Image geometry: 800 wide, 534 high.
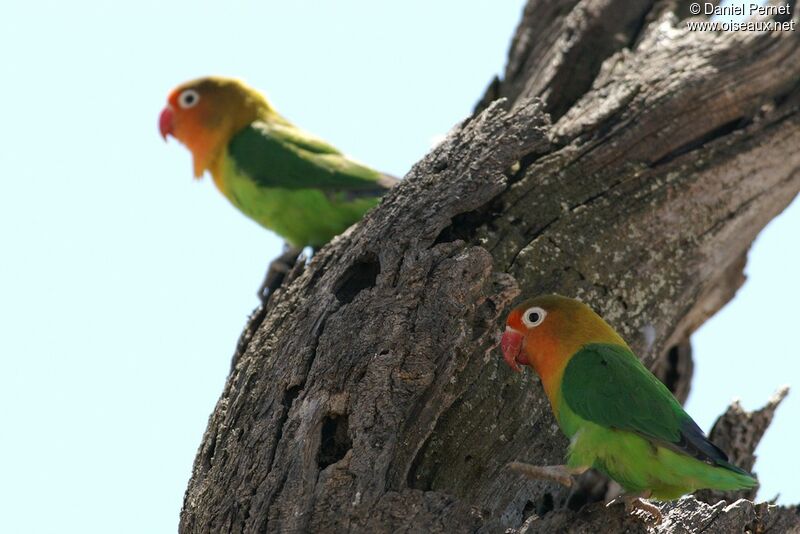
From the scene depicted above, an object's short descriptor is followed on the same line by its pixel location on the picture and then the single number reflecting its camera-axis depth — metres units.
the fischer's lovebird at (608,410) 8.59
